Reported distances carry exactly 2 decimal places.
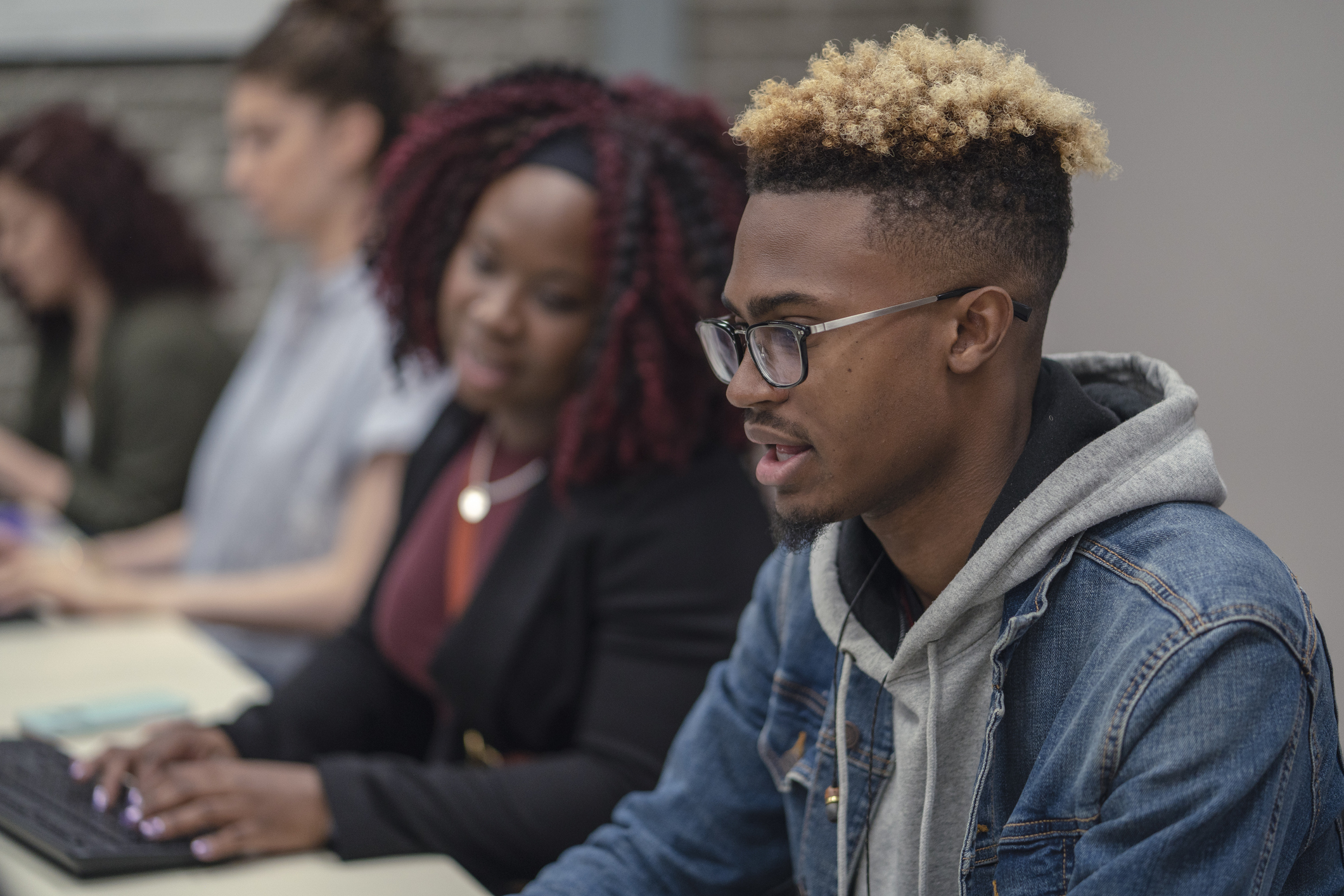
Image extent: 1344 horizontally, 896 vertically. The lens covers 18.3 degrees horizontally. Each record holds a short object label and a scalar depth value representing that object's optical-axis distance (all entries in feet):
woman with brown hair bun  12.41
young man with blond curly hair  8.91
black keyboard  10.12
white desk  10.14
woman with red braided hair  10.40
